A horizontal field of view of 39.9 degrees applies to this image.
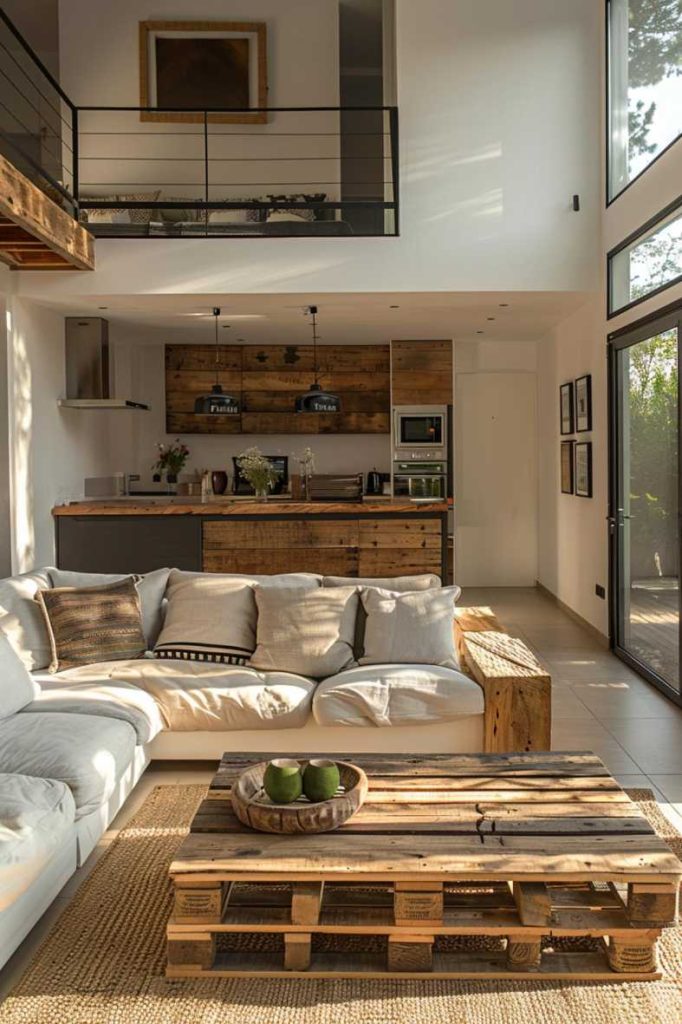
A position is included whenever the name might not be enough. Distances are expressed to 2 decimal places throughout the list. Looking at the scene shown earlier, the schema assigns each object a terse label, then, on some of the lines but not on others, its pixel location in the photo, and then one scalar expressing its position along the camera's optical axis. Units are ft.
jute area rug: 7.74
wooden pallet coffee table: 7.90
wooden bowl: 8.39
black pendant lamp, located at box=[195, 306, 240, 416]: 25.61
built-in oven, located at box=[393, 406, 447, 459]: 32.55
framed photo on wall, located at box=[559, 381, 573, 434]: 26.61
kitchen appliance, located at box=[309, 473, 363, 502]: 26.11
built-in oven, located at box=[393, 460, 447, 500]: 32.63
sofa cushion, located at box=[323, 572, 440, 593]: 15.51
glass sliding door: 17.84
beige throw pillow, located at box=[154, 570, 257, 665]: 14.49
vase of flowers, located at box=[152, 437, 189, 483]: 33.53
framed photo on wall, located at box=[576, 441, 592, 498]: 24.02
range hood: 26.89
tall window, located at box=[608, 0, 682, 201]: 17.61
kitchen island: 24.31
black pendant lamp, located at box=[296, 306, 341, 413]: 24.94
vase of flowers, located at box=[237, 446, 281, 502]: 27.89
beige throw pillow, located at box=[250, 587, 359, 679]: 14.19
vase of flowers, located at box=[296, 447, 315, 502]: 31.63
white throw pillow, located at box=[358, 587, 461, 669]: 14.19
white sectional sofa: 11.03
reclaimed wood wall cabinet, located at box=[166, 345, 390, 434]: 33.40
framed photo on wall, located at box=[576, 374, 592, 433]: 24.09
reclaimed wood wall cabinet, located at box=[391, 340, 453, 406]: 32.48
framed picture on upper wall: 27.81
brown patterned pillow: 14.35
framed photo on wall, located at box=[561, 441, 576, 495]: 26.58
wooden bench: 12.82
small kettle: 34.37
